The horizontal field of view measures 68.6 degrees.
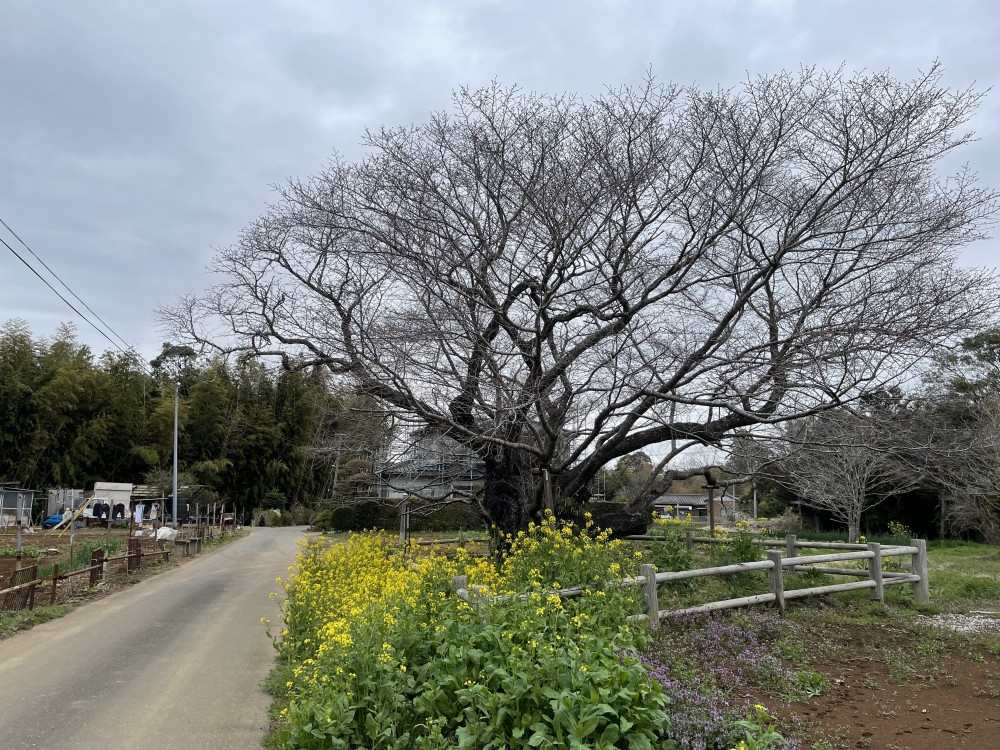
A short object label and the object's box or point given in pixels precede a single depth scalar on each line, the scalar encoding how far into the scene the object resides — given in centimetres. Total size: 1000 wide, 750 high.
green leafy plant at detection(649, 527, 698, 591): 838
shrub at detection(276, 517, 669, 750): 340
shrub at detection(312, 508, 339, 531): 3562
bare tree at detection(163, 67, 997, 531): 781
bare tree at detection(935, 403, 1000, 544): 1902
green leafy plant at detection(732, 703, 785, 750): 312
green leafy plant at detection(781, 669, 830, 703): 506
